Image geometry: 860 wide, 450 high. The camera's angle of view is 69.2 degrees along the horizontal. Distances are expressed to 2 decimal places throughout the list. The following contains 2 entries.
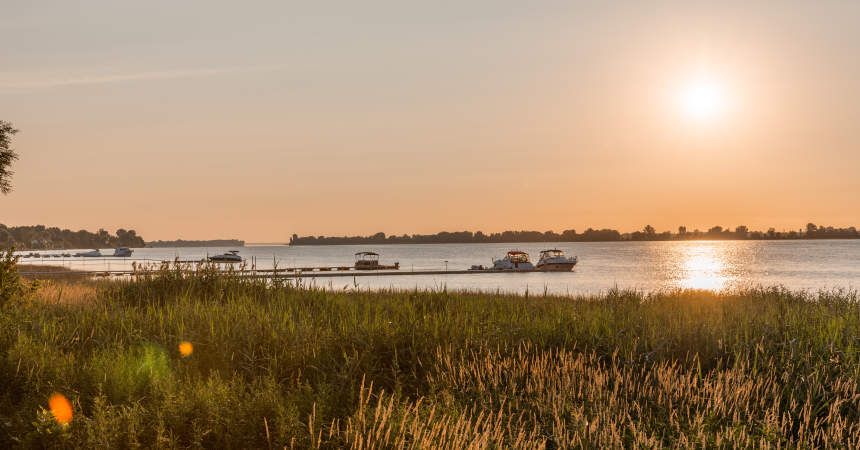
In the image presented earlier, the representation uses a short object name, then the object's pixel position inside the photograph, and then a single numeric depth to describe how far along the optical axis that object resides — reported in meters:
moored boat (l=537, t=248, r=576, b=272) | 104.50
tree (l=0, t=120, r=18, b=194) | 33.25
